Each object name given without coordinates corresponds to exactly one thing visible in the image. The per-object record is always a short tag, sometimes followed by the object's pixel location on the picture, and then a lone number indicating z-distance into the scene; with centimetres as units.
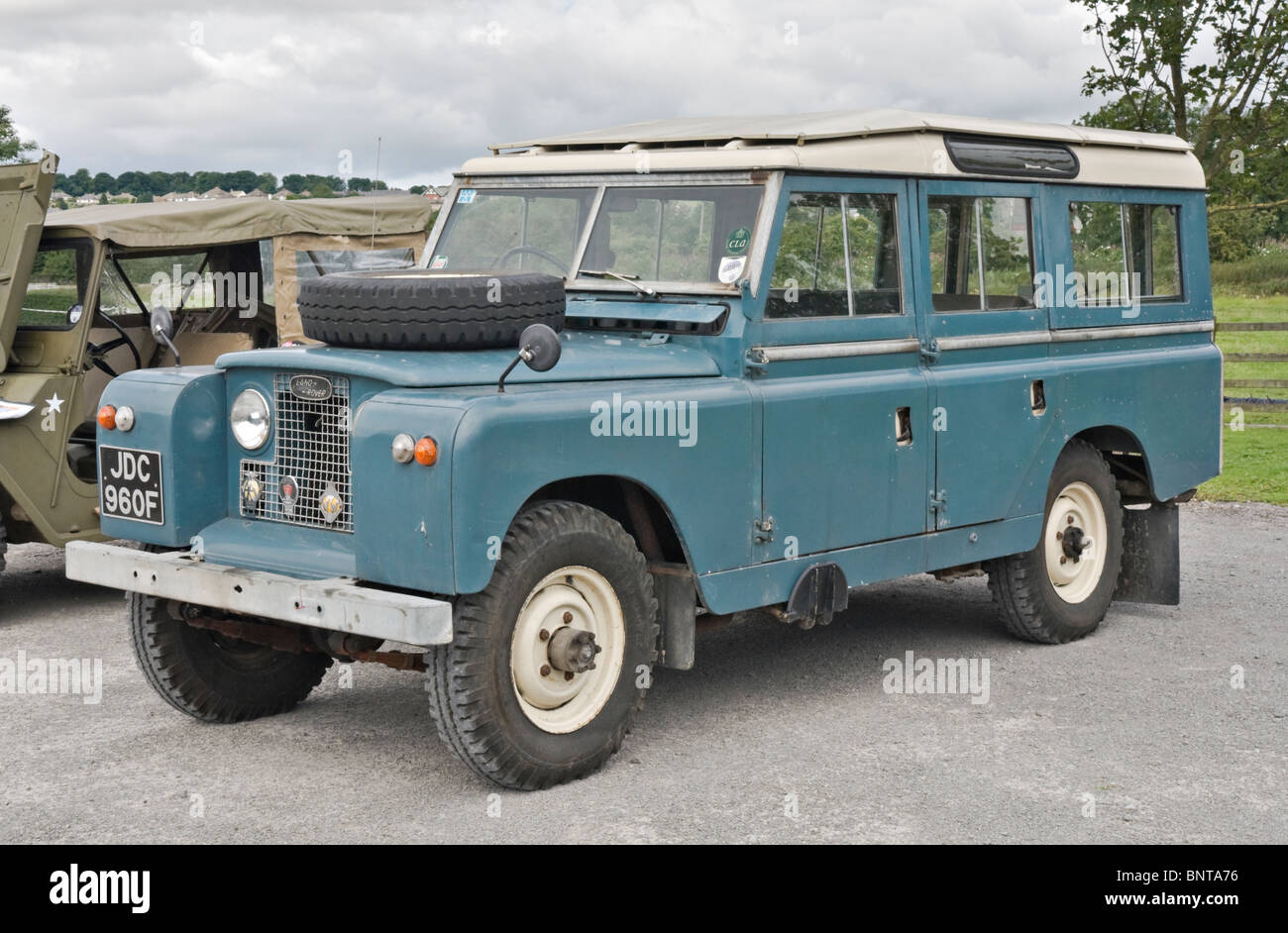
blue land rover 529
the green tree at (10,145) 4047
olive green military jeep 895
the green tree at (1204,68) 1472
